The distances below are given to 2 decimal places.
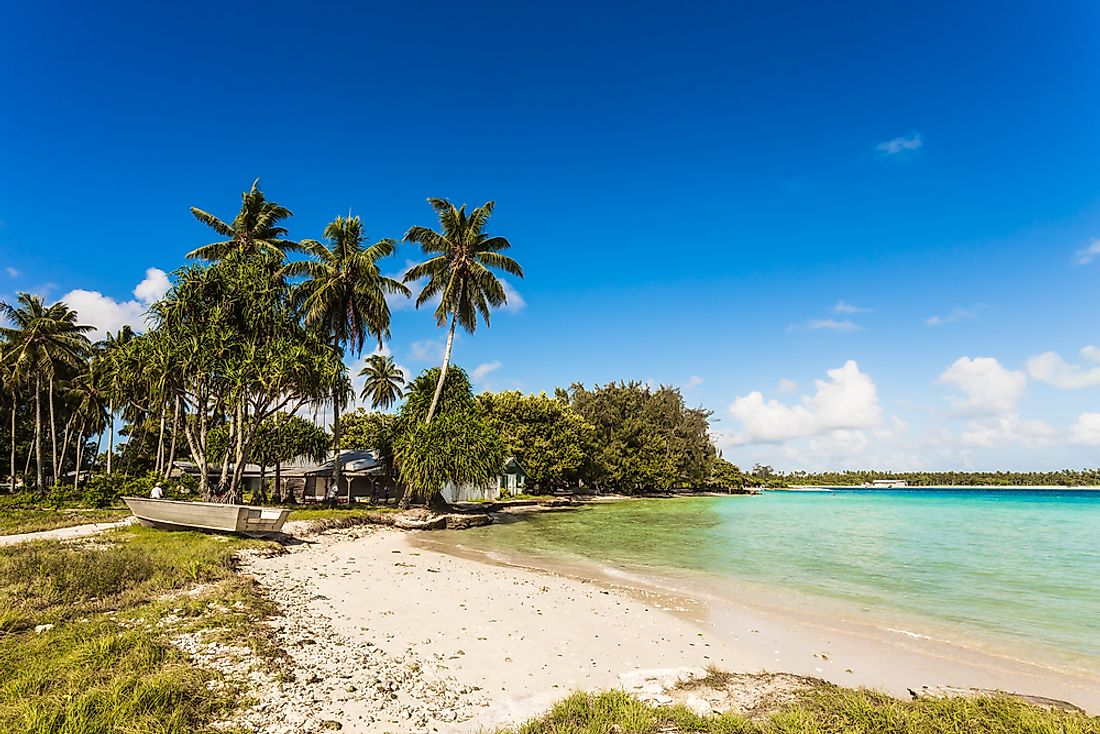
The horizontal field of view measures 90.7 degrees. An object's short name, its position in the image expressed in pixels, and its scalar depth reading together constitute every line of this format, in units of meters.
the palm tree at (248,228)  30.14
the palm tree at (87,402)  41.49
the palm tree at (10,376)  35.62
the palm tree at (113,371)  23.62
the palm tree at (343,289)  29.58
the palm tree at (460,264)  30.73
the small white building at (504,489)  41.88
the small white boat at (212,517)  16.14
